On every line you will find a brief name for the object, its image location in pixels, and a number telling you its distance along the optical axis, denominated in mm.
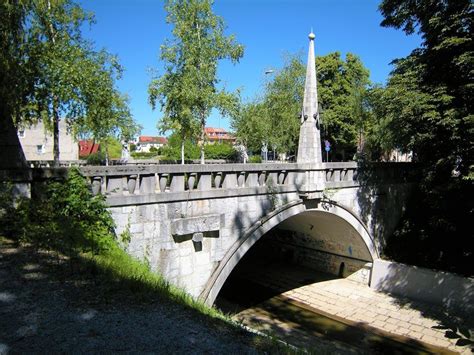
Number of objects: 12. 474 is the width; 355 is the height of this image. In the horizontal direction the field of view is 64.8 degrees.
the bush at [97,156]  36081
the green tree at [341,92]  33125
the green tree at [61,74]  9836
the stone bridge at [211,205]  7012
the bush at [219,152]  48312
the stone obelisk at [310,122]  10750
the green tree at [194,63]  16359
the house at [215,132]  109400
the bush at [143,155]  51138
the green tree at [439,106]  10234
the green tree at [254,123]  26656
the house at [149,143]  102188
